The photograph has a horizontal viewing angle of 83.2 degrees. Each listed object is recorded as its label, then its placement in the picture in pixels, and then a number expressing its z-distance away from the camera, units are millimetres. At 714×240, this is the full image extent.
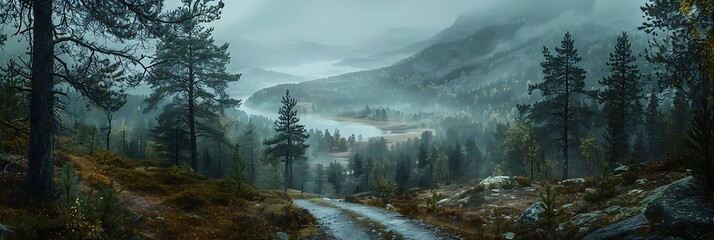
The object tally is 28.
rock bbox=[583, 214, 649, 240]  8609
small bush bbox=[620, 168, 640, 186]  17800
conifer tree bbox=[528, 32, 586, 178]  36562
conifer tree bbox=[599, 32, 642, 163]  40569
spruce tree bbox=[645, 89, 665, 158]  77188
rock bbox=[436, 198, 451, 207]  29086
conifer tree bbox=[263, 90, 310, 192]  49906
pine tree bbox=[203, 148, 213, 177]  65794
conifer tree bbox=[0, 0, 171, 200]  11188
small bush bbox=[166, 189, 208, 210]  15836
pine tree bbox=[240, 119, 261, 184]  89088
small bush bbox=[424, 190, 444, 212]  20906
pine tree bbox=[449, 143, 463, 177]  123375
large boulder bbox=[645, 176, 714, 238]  7473
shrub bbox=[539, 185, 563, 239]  11078
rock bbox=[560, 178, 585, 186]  26508
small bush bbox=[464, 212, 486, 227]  17695
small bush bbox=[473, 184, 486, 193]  28281
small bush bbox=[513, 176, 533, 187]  29214
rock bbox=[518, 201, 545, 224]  16484
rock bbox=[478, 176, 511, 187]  29686
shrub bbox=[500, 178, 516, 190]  28767
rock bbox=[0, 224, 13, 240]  8344
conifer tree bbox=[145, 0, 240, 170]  30706
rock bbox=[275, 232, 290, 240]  13211
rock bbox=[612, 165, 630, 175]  23602
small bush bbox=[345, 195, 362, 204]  32047
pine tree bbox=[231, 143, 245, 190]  18438
